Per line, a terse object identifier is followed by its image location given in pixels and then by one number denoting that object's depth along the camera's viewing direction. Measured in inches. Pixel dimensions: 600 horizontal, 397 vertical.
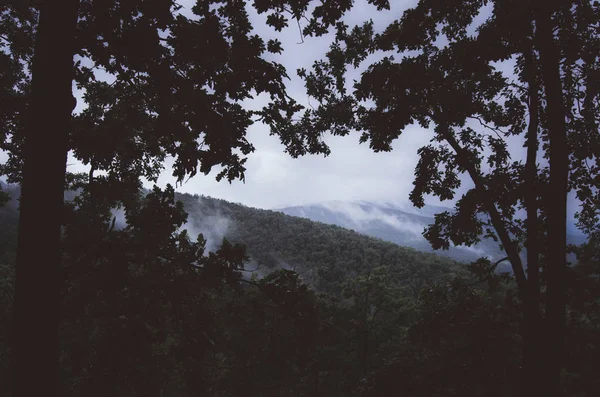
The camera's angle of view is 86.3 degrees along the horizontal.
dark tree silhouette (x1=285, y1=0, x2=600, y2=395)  222.1
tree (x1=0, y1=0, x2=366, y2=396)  114.3
